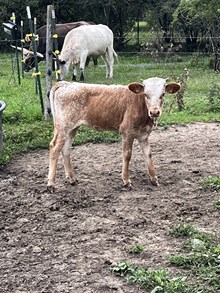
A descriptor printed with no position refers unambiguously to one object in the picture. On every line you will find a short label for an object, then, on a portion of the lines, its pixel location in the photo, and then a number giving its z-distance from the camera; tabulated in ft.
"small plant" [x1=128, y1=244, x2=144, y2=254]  14.29
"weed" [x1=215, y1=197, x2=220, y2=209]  17.44
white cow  47.62
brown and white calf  19.54
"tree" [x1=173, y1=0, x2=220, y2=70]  51.49
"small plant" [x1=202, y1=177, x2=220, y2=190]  19.40
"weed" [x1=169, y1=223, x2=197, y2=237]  15.29
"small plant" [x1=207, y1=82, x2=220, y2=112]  33.30
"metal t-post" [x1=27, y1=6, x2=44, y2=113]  30.65
